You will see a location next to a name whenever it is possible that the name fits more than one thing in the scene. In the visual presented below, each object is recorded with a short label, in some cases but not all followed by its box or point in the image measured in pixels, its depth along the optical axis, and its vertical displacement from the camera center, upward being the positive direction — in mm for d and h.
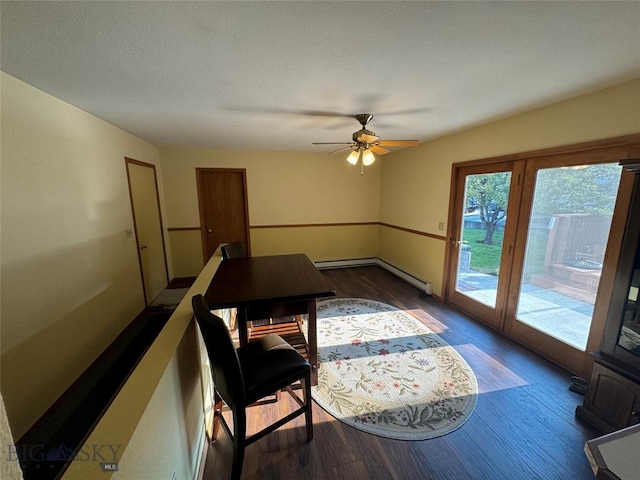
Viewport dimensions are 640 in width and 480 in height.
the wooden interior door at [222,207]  4582 -137
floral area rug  1819 -1517
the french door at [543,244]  2064 -427
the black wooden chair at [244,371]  1197 -940
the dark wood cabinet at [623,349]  1537 -936
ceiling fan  2455 +546
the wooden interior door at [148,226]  3455 -383
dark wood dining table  1680 -623
